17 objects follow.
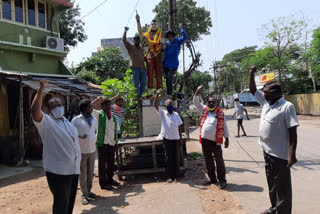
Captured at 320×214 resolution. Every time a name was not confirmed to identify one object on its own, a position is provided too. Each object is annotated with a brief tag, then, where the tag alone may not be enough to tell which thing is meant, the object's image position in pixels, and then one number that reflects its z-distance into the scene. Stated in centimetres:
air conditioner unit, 1300
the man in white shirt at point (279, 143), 311
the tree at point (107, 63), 2312
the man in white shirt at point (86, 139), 445
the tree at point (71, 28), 2141
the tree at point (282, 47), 2481
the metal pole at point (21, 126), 809
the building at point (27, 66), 855
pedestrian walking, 1173
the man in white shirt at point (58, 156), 300
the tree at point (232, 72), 4861
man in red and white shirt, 500
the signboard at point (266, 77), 2815
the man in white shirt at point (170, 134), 551
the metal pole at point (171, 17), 885
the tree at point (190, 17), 1997
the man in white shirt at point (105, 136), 525
